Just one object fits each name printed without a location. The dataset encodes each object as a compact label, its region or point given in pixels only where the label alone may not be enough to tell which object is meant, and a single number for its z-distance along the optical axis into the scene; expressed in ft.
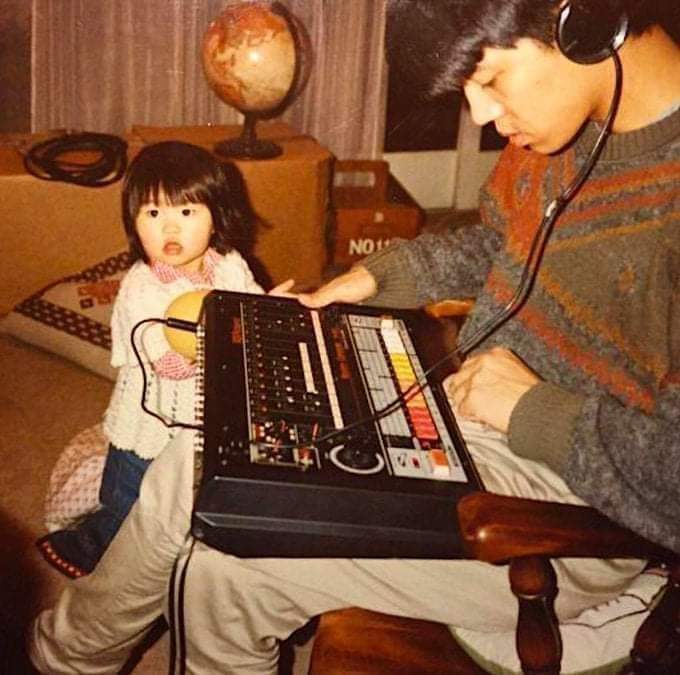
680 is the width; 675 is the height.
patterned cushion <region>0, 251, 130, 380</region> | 7.67
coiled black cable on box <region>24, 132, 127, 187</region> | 8.18
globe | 8.45
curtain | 9.02
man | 3.22
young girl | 5.16
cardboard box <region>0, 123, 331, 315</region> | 8.21
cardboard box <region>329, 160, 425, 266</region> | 9.61
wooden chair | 2.94
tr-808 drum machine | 3.01
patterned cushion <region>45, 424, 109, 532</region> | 5.86
